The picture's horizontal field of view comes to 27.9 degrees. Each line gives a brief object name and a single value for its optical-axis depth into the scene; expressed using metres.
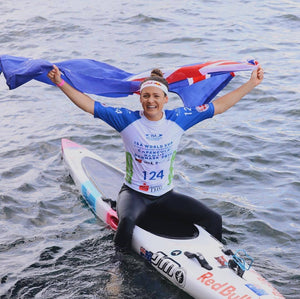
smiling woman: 7.07
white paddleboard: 6.43
